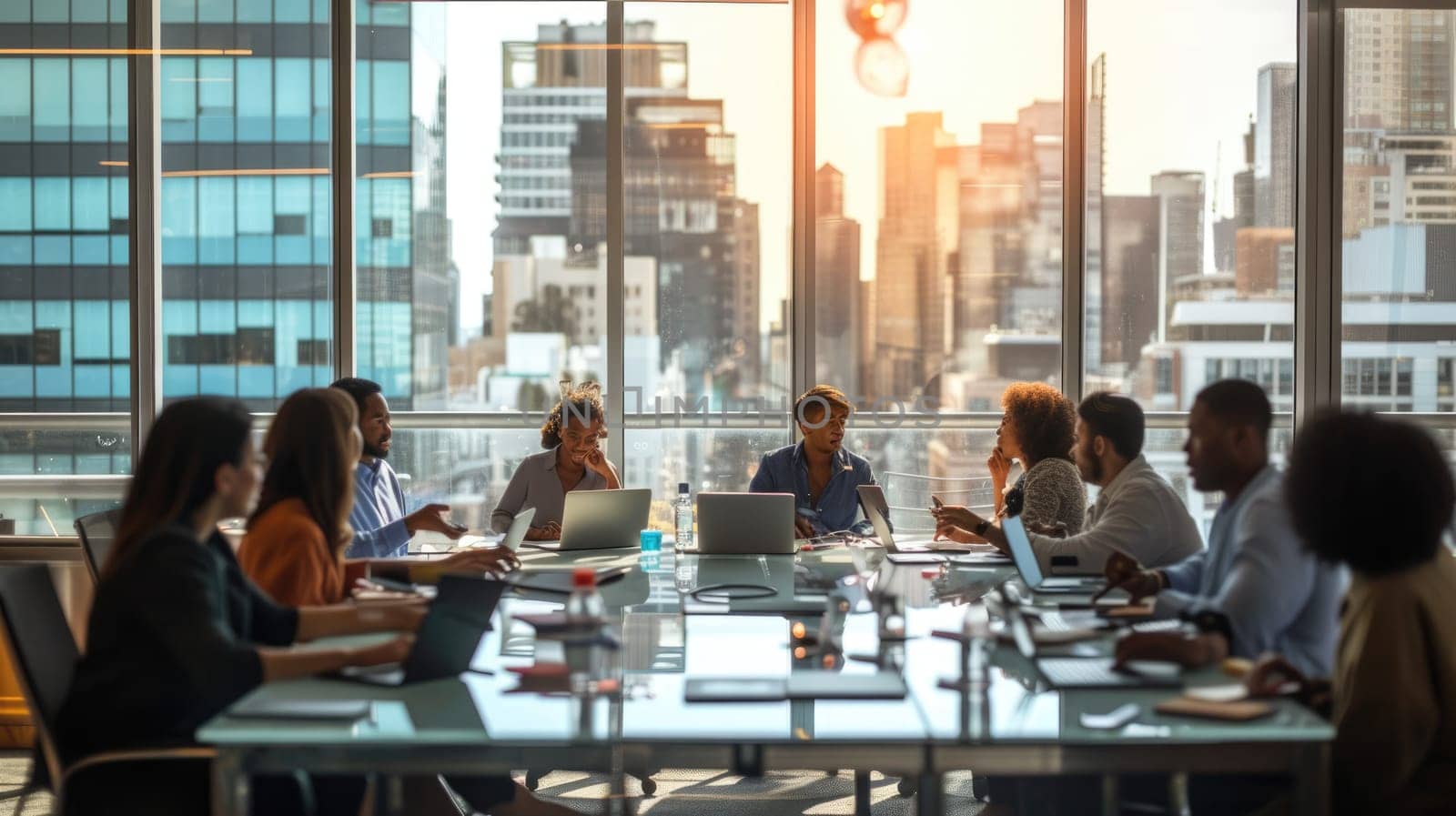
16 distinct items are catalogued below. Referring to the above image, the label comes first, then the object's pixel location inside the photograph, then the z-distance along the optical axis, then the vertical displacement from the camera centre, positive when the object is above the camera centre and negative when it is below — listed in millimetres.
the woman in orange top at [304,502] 2721 -293
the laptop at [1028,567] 3213 -521
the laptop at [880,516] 4102 -493
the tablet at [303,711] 2014 -553
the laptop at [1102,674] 2223 -558
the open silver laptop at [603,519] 4172 -506
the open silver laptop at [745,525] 4176 -523
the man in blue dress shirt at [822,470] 4828 -399
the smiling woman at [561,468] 4641 -374
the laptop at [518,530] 3707 -485
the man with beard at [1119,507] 3428 -384
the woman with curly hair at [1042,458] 4039 -305
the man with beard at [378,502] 3871 -449
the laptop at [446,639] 2238 -489
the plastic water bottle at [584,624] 2312 -487
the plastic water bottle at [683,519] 4555 -564
